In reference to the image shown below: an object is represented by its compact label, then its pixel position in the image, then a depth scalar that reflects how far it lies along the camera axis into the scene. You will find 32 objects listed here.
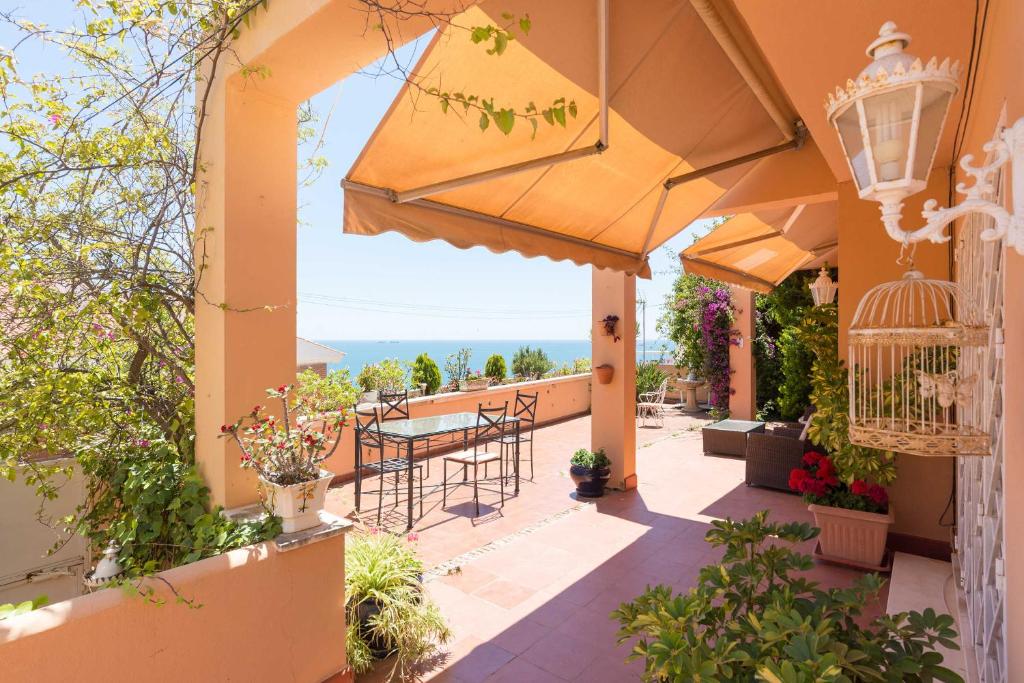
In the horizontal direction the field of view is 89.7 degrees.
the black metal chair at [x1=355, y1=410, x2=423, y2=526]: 6.17
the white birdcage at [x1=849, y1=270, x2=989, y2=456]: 1.76
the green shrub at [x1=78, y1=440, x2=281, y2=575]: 2.79
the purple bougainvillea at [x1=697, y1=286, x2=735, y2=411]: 12.00
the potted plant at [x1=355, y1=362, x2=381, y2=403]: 10.85
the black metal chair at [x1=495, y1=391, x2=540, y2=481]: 8.21
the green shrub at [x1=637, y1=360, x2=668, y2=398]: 15.03
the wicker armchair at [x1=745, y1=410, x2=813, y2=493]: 7.07
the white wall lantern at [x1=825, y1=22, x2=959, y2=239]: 1.26
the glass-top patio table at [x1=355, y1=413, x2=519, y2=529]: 5.99
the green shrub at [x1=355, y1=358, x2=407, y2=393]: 10.88
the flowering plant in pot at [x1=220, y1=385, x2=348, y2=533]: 2.87
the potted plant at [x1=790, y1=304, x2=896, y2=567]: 4.37
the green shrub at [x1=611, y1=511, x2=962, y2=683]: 1.38
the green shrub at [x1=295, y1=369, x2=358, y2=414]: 3.28
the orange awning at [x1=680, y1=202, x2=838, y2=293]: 7.14
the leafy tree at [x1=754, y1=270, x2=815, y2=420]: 10.22
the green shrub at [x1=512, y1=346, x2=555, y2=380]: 15.21
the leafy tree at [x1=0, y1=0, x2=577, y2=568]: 2.74
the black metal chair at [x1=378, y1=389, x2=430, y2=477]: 7.92
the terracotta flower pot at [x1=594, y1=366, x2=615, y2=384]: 7.24
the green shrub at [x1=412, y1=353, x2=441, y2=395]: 12.72
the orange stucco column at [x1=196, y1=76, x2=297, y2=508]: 2.95
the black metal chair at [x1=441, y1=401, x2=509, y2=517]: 6.60
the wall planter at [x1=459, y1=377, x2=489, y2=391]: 11.63
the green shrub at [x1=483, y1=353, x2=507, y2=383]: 14.16
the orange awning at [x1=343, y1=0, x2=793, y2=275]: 3.11
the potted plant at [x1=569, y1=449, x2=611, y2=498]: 6.82
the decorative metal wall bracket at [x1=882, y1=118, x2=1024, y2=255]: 1.07
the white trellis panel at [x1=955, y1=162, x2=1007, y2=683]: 1.80
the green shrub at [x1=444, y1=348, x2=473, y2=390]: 13.59
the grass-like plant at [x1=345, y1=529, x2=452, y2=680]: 3.27
